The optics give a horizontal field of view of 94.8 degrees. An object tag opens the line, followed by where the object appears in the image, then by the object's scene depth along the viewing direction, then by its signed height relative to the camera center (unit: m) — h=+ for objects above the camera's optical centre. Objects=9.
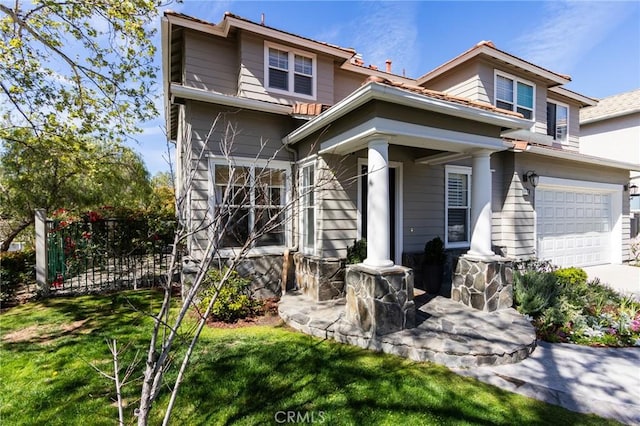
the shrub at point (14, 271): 6.70 -1.41
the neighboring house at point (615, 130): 13.70 +4.17
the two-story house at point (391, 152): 5.12 +1.40
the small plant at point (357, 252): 6.05 -0.81
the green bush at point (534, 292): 5.44 -1.51
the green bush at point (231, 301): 5.45 -1.66
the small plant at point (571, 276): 6.84 -1.52
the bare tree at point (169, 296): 1.95 -0.59
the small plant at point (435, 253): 6.95 -0.94
